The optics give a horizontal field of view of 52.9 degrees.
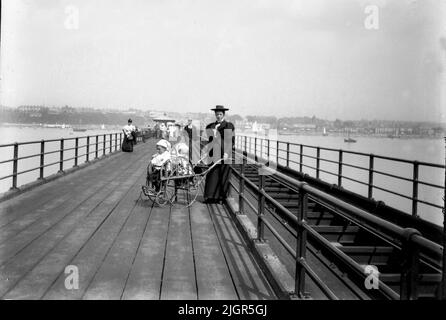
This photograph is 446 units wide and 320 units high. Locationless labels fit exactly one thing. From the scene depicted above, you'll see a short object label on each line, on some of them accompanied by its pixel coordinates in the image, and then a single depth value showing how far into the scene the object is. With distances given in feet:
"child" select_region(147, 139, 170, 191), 27.84
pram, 28.02
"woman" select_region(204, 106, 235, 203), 28.06
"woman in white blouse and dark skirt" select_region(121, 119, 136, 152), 71.82
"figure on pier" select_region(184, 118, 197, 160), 63.29
